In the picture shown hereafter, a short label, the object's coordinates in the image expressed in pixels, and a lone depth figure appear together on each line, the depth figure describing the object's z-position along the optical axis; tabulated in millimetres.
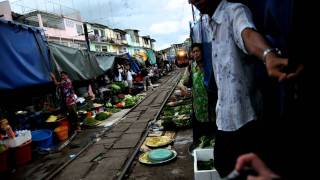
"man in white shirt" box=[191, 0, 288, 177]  1676
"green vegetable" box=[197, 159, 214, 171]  4052
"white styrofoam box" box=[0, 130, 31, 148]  6529
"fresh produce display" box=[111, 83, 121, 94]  15225
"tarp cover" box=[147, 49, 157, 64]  28438
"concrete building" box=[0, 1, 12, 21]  23675
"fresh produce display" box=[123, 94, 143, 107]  13506
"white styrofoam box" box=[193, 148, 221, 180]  3581
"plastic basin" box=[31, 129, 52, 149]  7602
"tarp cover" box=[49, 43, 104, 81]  9281
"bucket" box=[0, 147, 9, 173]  5970
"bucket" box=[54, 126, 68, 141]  8284
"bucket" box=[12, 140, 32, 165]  6648
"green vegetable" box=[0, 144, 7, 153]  6008
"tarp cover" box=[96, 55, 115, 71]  14323
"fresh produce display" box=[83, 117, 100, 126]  10045
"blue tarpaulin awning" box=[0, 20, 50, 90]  6191
